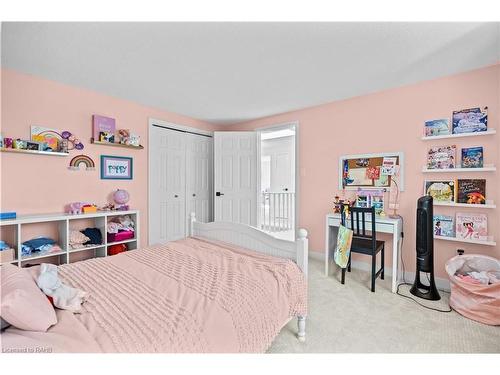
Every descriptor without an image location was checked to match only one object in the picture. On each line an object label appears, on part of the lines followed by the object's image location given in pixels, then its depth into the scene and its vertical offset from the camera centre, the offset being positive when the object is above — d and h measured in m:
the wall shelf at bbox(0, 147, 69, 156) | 2.26 +0.32
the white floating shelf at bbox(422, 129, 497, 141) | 2.21 +0.48
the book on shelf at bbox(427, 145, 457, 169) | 2.43 +0.28
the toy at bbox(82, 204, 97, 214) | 2.73 -0.30
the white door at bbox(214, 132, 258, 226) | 4.02 +0.14
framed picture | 3.05 +0.20
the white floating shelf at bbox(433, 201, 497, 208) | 2.21 -0.21
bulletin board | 2.77 +0.15
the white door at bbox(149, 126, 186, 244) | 3.56 -0.04
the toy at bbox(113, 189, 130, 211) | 3.05 -0.20
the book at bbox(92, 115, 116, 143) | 2.92 +0.70
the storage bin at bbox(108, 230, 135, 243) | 2.84 -0.66
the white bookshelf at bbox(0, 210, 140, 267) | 2.16 -0.52
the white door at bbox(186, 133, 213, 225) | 4.10 +0.13
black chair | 2.43 -0.61
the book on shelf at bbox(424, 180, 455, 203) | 2.44 -0.07
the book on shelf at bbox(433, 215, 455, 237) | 2.44 -0.45
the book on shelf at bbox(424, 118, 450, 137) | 2.47 +0.60
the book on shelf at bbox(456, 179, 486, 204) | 2.28 -0.08
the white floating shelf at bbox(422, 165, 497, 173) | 2.20 +0.13
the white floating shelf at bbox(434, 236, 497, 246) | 2.20 -0.57
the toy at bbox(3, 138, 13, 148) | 2.29 +0.40
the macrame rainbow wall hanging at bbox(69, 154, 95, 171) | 2.77 +0.24
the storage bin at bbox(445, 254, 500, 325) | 1.87 -0.91
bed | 0.90 -0.58
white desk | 2.43 -0.58
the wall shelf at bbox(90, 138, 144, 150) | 2.89 +0.50
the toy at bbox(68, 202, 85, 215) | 2.66 -0.29
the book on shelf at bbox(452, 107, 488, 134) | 2.28 +0.63
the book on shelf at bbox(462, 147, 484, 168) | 2.29 +0.26
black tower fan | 2.27 -0.58
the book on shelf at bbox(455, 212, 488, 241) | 2.26 -0.43
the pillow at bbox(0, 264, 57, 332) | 0.88 -0.49
